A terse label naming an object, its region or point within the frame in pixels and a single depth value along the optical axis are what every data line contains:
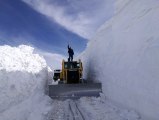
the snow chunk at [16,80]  3.33
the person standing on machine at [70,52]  9.10
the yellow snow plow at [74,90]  6.76
